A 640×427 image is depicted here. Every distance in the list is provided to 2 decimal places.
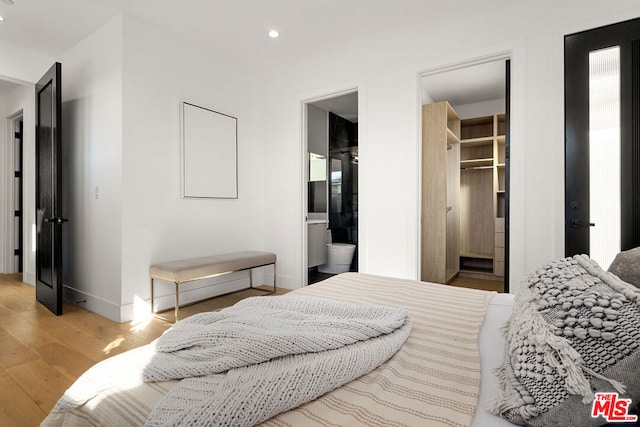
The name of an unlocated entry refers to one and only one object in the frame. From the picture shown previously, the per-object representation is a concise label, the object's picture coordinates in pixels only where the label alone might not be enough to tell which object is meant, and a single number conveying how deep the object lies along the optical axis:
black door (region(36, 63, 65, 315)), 2.99
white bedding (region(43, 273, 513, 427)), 0.72
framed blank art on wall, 3.31
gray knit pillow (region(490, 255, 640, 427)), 0.64
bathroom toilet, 4.90
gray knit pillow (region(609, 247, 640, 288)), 1.00
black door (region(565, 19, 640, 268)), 2.26
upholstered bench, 2.81
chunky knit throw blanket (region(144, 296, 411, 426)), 0.71
